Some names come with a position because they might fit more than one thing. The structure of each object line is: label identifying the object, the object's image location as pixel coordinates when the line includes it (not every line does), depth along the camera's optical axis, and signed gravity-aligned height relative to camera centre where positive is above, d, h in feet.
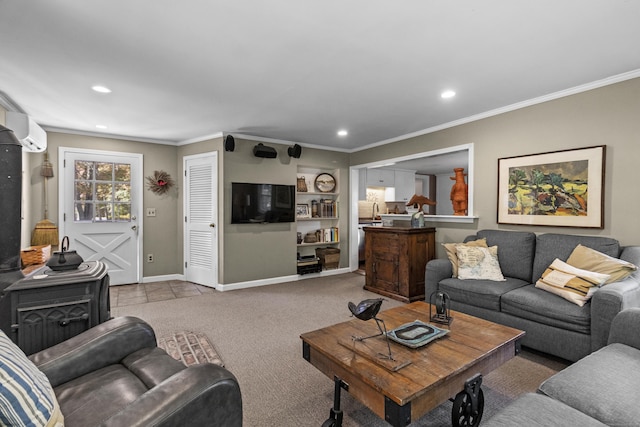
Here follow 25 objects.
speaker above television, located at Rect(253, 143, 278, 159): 15.97 +2.97
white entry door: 15.21 +0.09
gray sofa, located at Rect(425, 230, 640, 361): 7.23 -2.33
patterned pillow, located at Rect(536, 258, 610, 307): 7.78 -1.82
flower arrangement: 16.94 +1.46
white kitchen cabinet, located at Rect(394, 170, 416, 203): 24.36 +2.02
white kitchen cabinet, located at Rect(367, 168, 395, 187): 22.52 +2.40
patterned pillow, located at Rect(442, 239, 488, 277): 11.16 -1.46
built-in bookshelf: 18.44 +0.06
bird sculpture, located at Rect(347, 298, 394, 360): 5.24 -1.65
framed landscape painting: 9.66 +0.77
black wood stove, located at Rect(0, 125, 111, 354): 6.46 -1.76
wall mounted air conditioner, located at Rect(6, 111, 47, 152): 10.66 +2.80
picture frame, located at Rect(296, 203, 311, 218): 18.28 -0.01
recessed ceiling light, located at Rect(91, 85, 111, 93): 9.75 +3.75
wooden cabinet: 13.65 -2.20
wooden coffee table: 4.49 -2.48
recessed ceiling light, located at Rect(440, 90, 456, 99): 10.21 +3.82
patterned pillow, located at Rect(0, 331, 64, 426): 2.63 -1.67
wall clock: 18.89 +1.65
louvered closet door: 15.90 -0.48
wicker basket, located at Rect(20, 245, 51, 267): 10.02 -1.53
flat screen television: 15.71 +0.35
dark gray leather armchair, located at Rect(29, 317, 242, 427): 3.25 -2.24
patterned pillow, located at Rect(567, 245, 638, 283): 7.86 -1.35
